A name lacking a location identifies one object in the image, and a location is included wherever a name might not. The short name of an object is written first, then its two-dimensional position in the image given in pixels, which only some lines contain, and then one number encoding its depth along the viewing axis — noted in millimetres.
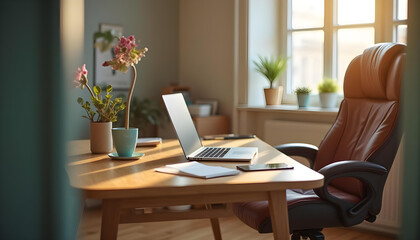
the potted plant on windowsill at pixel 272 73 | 4039
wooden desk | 1540
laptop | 2092
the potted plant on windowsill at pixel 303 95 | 3873
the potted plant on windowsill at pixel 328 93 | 3748
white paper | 1698
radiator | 3271
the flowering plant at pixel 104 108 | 2303
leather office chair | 2100
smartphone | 1805
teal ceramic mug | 2129
